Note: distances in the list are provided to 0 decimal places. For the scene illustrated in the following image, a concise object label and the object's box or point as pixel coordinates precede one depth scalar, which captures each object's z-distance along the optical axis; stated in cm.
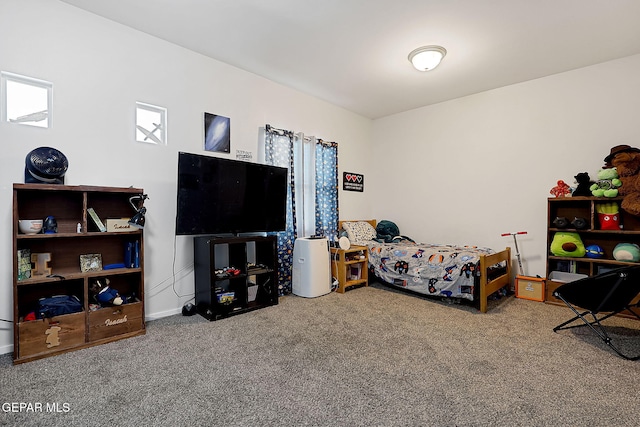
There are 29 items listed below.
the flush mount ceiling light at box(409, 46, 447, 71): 286
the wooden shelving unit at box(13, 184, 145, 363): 199
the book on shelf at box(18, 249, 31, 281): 201
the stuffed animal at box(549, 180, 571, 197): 332
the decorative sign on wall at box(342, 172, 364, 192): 466
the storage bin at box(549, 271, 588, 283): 321
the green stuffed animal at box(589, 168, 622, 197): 298
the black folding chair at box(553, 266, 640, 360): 213
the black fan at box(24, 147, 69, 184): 204
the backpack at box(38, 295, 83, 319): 205
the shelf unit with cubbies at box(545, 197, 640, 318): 304
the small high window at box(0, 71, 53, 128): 212
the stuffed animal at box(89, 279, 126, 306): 231
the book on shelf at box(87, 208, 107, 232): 227
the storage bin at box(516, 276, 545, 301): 334
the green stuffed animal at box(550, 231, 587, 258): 314
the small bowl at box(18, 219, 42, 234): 201
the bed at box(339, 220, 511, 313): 306
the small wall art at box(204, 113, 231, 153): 312
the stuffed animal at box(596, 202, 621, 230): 301
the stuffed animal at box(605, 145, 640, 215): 282
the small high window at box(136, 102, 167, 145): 274
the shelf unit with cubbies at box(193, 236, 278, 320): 277
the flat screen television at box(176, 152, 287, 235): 267
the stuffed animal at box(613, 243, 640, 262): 287
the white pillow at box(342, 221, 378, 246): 432
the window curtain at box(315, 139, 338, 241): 409
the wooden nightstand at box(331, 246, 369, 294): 375
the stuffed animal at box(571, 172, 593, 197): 317
